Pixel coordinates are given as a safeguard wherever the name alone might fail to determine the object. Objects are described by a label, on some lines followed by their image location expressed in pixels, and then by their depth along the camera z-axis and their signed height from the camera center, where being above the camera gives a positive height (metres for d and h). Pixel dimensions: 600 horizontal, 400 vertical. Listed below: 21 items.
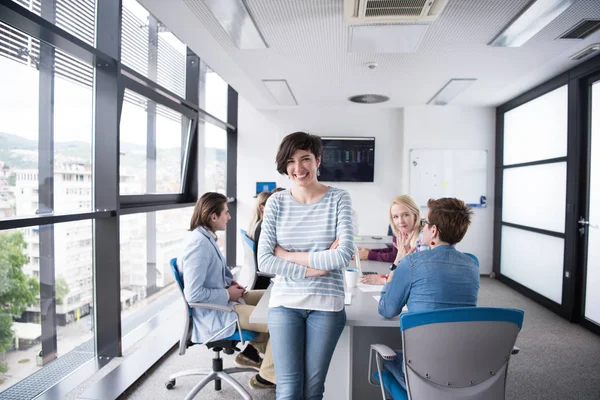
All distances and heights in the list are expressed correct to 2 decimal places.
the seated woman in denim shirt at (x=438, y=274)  1.56 -0.33
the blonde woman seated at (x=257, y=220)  3.24 -0.24
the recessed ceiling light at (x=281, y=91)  4.52 +1.35
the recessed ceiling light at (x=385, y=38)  2.87 +1.28
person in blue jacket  2.21 -0.57
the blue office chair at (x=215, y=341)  2.24 -0.90
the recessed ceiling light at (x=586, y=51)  3.36 +1.36
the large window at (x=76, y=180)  2.12 +0.08
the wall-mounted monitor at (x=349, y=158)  5.98 +0.57
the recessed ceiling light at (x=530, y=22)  2.55 +1.30
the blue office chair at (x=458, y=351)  1.35 -0.58
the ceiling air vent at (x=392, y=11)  2.43 +1.24
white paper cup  2.31 -0.51
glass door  3.61 -0.25
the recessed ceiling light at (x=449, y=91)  4.41 +1.34
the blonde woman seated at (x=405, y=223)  2.79 -0.21
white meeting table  1.78 -0.81
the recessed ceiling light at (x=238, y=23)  2.59 +1.30
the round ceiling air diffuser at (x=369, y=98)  5.25 +1.38
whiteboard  5.78 +0.37
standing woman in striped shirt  1.49 -0.29
